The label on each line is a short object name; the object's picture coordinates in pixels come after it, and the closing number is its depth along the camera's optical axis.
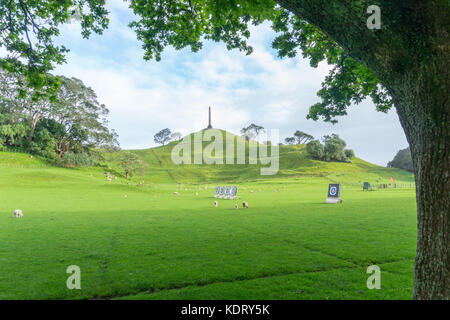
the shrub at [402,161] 92.81
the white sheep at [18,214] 14.63
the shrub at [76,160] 62.44
